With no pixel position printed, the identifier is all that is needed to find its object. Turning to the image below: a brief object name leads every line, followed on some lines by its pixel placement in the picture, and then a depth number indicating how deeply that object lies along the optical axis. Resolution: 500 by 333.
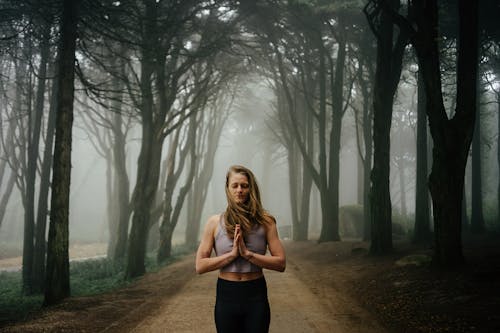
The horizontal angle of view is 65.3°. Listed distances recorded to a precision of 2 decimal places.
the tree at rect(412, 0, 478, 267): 8.00
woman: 2.53
